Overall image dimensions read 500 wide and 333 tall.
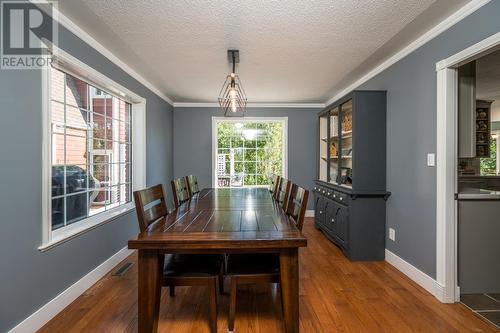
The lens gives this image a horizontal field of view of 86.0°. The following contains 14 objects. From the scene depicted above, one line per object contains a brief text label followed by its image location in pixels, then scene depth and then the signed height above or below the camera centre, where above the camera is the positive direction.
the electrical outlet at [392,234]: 3.06 -0.78
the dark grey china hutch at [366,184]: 3.22 -0.21
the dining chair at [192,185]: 3.30 -0.24
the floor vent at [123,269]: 2.84 -1.13
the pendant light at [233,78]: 2.66 +1.18
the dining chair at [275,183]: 3.25 -0.21
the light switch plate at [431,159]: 2.42 +0.07
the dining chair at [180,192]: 2.68 -0.27
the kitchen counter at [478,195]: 2.31 -0.25
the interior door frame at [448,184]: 2.27 -0.15
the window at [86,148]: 2.19 +0.19
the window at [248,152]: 5.66 +0.31
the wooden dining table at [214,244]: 1.53 -0.44
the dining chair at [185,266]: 1.73 -0.69
